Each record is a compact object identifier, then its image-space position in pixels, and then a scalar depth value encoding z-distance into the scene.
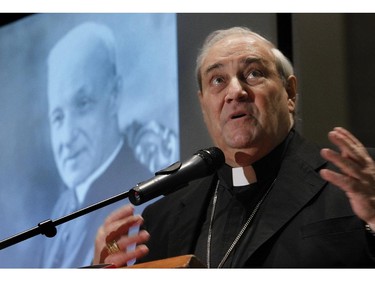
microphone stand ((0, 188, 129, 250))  2.38
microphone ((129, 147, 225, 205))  2.38
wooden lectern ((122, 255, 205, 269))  2.13
